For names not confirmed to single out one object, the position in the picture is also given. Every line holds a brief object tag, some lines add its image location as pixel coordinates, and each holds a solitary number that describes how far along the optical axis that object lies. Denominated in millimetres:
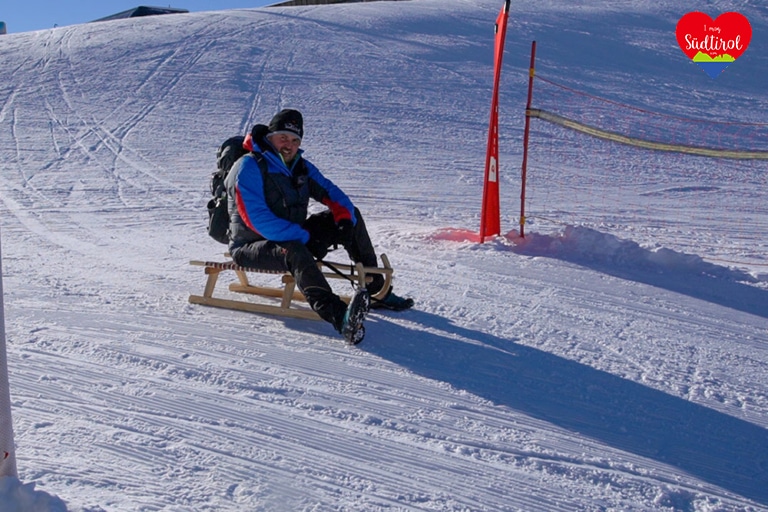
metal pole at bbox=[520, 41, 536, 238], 6939
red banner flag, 6977
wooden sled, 4848
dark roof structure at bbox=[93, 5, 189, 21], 31953
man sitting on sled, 4422
